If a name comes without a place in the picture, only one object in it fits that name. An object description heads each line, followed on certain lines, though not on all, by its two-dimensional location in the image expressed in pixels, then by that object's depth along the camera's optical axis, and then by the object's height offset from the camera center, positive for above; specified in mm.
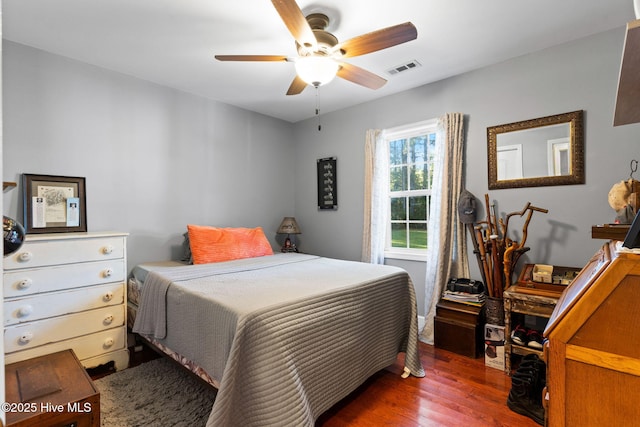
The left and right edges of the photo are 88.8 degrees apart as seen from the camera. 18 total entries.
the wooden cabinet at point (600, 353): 869 -395
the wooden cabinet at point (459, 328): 2682 -998
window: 3377 +253
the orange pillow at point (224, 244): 2982 -329
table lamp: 3989 -238
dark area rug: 1896 -1212
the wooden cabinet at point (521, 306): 2240 -681
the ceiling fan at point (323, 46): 1717 +970
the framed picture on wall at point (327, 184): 4035 +329
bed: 1545 -684
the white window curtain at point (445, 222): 2988 -110
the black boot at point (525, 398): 1938 -1155
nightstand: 1370 -843
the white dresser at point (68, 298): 2082 -607
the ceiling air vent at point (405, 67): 2803 +1260
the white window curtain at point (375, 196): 3564 +155
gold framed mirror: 2460 +471
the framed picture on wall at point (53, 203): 2473 +51
